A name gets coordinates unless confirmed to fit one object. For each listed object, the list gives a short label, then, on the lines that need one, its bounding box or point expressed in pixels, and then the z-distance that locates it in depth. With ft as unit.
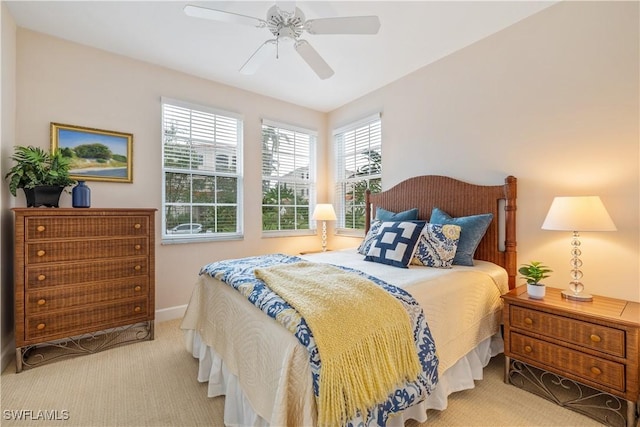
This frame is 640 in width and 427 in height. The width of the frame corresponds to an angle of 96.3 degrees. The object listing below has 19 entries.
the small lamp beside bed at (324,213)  12.56
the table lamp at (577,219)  5.67
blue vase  7.73
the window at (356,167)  12.15
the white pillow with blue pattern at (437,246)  7.30
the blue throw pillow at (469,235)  7.59
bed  3.76
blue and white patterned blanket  3.73
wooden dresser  6.75
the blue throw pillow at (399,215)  9.41
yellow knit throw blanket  3.51
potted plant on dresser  7.06
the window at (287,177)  12.73
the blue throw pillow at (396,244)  7.34
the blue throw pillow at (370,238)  8.66
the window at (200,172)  10.34
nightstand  4.94
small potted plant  6.19
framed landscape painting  8.47
